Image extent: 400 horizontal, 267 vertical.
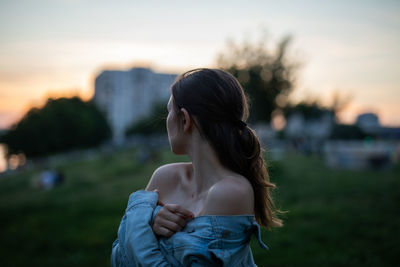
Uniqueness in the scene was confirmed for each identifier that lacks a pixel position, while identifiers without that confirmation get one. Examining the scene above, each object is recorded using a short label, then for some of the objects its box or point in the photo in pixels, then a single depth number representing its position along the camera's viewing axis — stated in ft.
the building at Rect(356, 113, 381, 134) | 348.59
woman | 5.31
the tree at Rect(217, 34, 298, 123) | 54.19
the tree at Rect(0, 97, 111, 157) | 191.72
